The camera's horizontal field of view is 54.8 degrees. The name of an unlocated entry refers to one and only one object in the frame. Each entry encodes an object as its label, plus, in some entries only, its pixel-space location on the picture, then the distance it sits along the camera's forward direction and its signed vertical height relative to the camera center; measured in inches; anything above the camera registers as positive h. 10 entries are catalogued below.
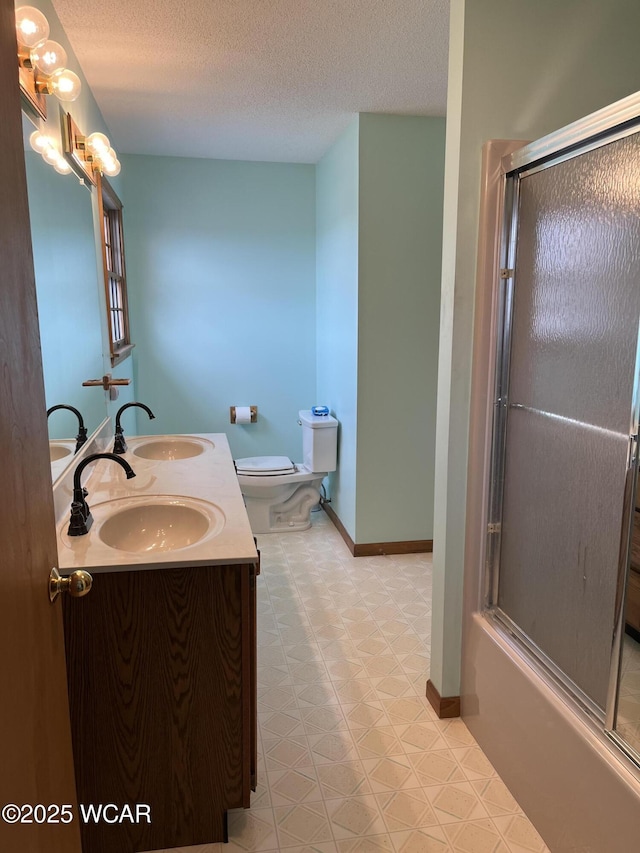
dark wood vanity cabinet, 61.1 -37.9
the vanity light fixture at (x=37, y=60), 65.7 +29.2
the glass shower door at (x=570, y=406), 58.2 -8.5
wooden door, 34.9 -13.6
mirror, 69.3 +4.1
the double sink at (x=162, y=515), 61.4 -22.4
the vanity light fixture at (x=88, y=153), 87.5 +27.9
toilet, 157.9 -39.7
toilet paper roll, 179.8 -25.7
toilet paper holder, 180.9 -25.9
